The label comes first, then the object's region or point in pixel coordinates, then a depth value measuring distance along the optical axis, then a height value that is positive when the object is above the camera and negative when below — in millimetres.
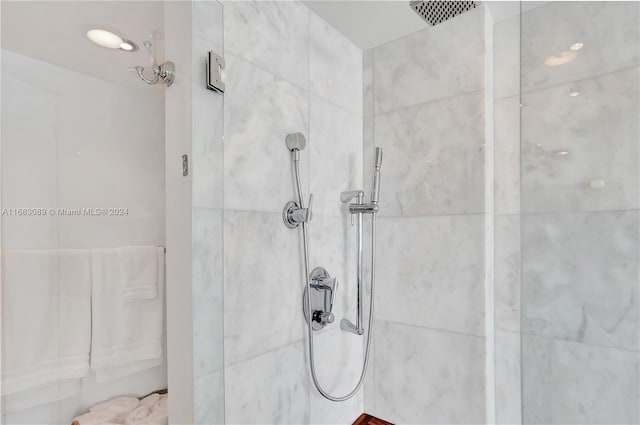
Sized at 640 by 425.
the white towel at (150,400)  873 -463
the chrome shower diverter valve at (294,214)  1183 +0
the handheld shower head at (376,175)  1391 +154
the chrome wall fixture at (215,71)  876 +360
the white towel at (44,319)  774 -240
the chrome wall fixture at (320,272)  1196 -218
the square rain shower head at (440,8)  1302 +771
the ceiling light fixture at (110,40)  818 +411
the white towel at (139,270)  880 -140
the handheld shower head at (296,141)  1181 +244
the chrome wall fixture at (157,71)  843 +345
